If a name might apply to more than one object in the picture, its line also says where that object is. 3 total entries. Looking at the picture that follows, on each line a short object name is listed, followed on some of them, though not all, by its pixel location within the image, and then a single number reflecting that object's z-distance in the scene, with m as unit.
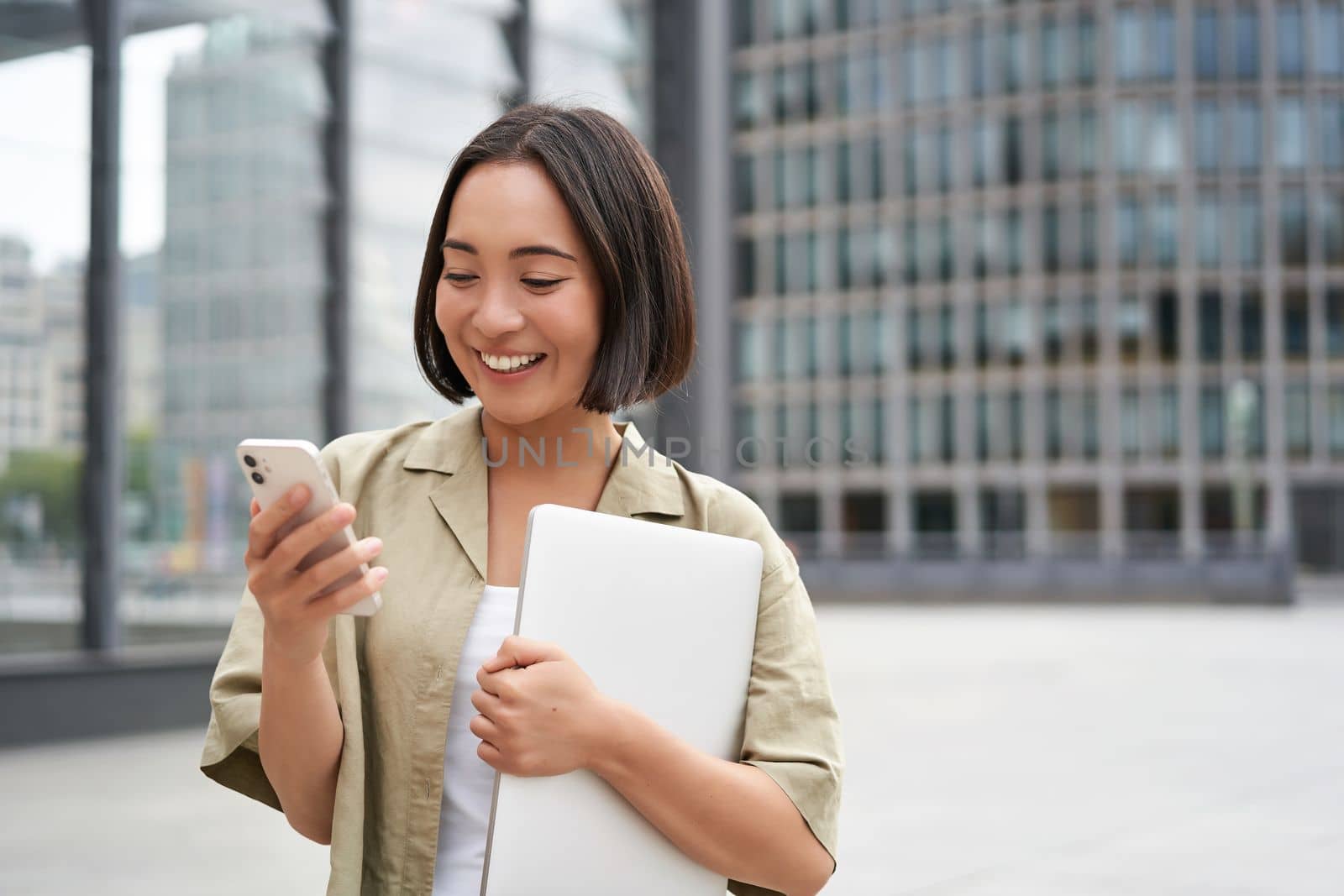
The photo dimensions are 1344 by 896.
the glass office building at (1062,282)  50.84
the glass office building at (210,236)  10.91
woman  1.58
